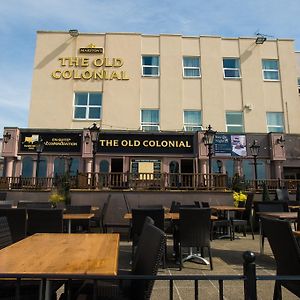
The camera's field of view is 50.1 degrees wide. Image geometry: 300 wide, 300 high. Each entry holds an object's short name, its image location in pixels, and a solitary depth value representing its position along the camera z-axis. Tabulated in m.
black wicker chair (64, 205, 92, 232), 7.86
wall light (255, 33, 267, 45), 24.83
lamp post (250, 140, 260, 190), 16.59
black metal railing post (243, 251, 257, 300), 1.99
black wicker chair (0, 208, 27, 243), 5.47
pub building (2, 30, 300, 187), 20.27
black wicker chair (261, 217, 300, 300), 3.04
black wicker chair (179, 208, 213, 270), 5.93
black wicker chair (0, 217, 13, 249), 3.86
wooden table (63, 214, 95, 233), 6.79
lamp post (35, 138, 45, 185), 17.73
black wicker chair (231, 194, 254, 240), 9.56
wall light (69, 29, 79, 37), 24.06
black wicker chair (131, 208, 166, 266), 6.25
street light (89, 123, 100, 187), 13.91
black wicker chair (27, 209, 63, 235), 5.61
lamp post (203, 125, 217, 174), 14.91
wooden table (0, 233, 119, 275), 2.15
